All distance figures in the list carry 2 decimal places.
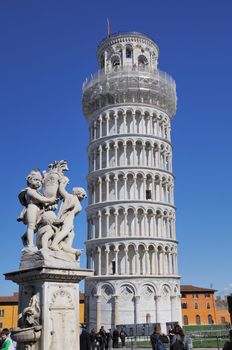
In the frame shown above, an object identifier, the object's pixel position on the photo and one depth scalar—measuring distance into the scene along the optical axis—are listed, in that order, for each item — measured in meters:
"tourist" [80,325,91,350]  9.77
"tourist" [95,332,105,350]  27.98
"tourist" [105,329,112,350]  30.20
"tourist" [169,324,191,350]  11.12
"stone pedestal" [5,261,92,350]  6.55
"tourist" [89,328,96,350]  26.32
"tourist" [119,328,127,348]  32.95
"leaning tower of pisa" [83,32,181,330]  49.81
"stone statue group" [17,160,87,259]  7.32
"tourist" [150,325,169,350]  11.98
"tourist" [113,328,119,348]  32.28
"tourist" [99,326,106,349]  28.97
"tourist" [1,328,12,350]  9.49
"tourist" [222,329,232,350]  5.62
